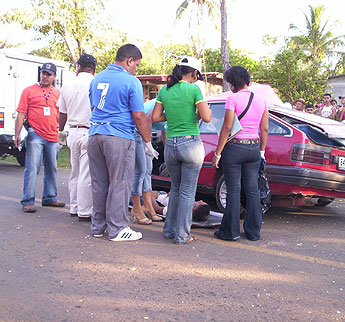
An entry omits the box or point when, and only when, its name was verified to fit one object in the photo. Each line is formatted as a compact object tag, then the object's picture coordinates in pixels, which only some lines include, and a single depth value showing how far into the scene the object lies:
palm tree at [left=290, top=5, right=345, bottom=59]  37.16
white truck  10.43
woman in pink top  4.61
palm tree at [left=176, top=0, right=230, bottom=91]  35.62
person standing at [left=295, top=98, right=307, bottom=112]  9.46
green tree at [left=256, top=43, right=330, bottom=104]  16.02
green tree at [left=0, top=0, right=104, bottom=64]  16.69
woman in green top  4.37
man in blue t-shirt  4.44
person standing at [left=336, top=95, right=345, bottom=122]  10.84
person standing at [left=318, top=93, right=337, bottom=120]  11.50
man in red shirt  5.88
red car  5.31
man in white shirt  5.35
